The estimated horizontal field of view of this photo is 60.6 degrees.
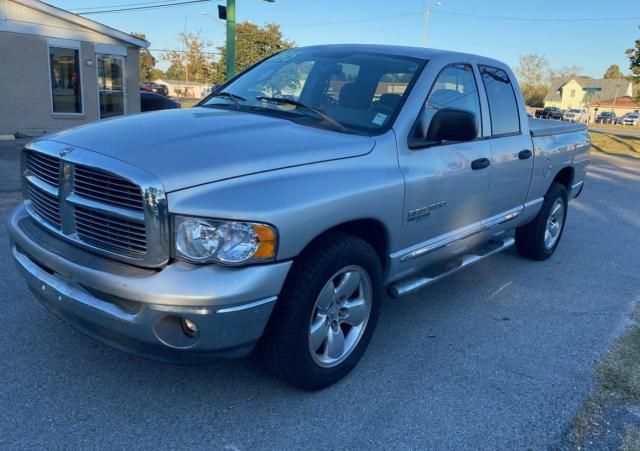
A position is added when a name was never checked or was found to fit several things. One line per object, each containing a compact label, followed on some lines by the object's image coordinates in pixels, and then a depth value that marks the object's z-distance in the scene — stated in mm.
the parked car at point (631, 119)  63594
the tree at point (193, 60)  67188
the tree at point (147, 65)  76688
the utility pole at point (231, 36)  12547
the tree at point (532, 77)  91625
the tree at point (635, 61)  22906
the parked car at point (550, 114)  43969
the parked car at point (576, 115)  53344
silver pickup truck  2467
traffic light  12718
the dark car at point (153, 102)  20219
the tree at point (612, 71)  131500
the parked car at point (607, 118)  67938
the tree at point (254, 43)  44688
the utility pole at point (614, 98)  85469
